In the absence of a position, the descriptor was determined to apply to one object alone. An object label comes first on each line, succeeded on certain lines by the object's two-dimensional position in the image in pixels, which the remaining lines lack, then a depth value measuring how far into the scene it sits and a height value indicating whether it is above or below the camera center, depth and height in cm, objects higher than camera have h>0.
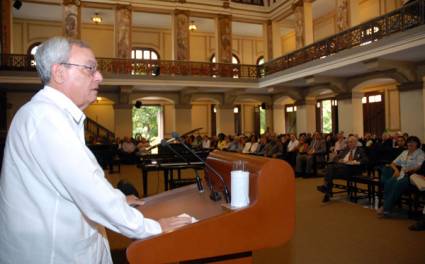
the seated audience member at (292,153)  1062 -68
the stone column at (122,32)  1549 +465
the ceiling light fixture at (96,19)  1630 +551
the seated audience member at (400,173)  511 -69
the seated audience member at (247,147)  1285 -57
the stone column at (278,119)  1925 +69
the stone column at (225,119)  1811 +70
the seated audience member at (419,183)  456 -77
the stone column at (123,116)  1617 +86
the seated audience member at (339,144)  969 -40
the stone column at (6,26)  1408 +461
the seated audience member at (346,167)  642 -70
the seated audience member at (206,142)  1560 -44
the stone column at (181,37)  1650 +465
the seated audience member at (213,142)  1566 -44
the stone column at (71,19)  1454 +494
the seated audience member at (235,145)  1355 -53
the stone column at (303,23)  1573 +499
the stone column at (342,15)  1319 +445
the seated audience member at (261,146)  1149 -49
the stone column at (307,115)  1645 +75
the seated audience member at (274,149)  1065 -56
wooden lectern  131 -41
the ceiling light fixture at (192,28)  1727 +529
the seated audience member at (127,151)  1305 -65
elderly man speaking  112 -16
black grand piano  681 -64
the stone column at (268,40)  1844 +496
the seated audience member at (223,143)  1441 -46
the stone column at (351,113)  1340 +65
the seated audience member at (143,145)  1220 -43
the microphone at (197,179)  220 -30
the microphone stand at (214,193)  183 -34
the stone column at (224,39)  1734 +473
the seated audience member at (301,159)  990 -82
